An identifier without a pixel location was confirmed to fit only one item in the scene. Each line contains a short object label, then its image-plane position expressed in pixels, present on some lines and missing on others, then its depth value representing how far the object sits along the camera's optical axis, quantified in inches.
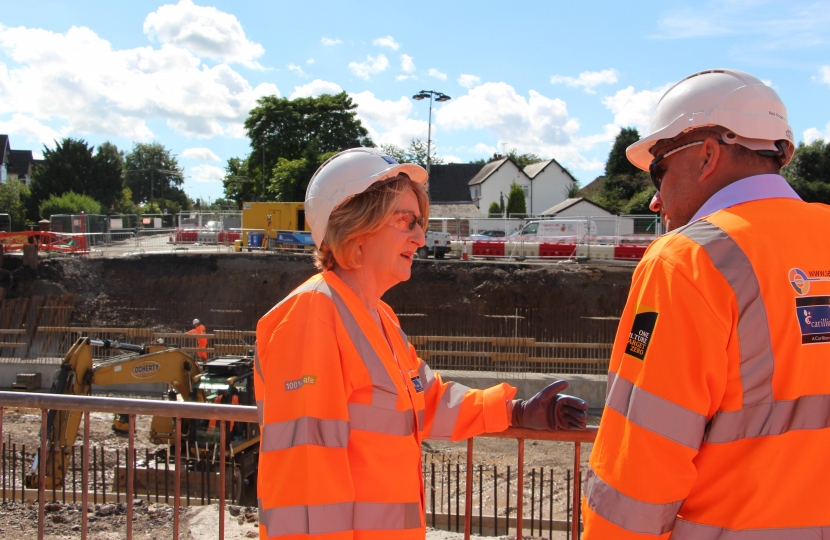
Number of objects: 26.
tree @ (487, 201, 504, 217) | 2018.3
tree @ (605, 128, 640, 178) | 2138.5
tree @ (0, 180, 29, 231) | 1987.0
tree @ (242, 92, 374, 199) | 2281.0
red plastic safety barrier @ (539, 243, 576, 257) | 1130.1
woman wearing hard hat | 63.5
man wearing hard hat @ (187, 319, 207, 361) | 686.4
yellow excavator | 363.6
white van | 1146.0
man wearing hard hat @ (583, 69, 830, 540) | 56.4
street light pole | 1115.3
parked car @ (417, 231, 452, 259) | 1163.9
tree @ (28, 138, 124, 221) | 2117.4
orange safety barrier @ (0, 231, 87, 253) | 1186.7
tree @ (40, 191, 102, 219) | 1861.5
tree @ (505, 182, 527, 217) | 1932.8
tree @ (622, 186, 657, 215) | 1713.3
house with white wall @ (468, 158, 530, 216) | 2245.3
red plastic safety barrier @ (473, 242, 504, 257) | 1185.4
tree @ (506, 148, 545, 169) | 3464.6
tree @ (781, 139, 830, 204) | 1585.9
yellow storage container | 1295.5
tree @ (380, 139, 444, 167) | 2591.5
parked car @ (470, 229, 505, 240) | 1317.3
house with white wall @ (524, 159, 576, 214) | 2298.2
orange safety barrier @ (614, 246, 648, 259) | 1069.1
